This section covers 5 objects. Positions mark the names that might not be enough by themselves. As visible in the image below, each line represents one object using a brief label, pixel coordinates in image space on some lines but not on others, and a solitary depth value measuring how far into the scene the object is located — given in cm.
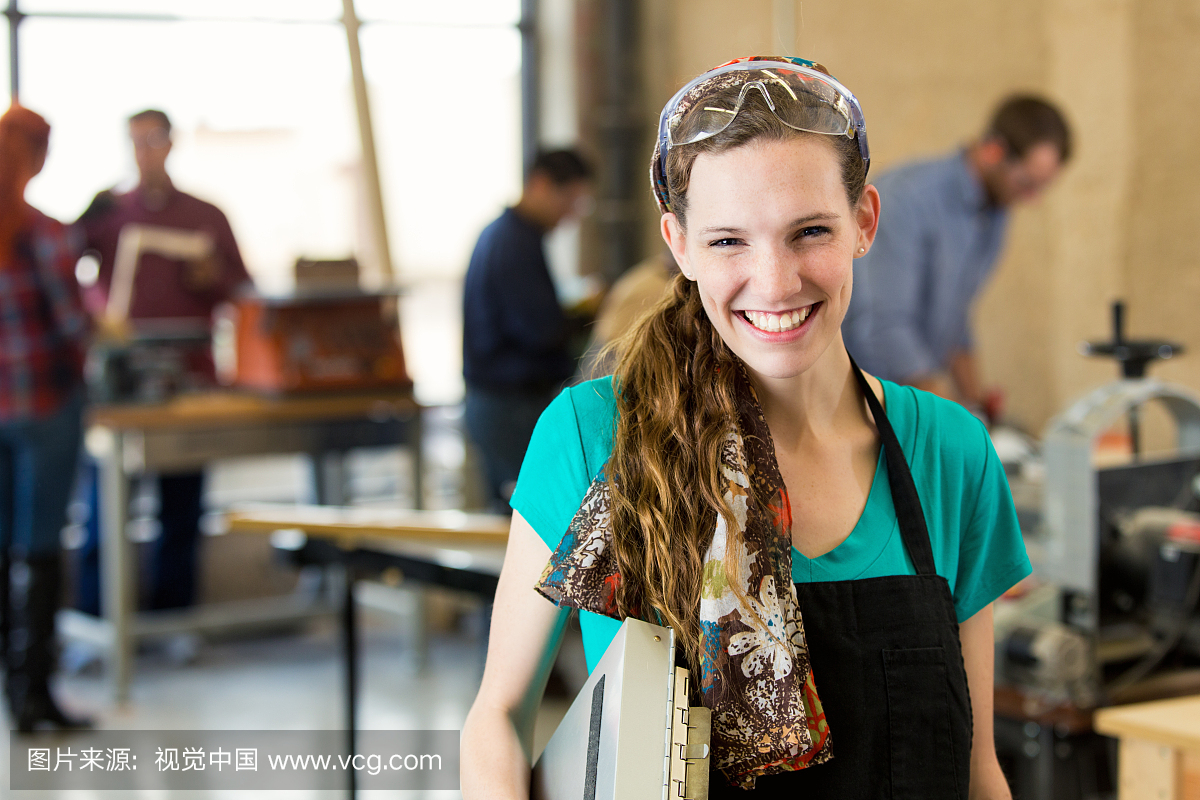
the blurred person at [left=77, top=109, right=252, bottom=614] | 447
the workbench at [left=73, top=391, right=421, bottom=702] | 385
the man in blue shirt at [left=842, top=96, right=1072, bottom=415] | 340
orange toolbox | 425
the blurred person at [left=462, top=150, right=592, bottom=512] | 415
